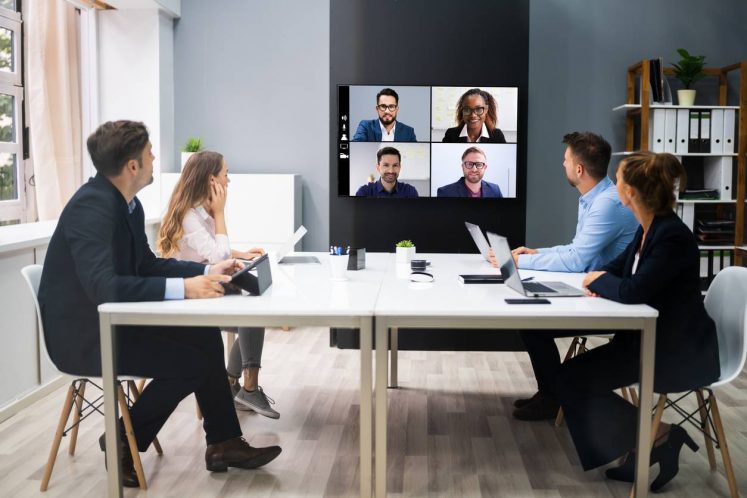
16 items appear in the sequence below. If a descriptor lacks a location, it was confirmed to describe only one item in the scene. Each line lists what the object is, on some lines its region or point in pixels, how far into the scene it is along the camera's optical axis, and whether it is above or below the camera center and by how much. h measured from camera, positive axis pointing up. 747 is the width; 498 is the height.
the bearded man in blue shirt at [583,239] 3.65 -0.27
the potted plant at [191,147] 6.31 +0.25
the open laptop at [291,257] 3.78 -0.40
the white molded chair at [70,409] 2.88 -0.87
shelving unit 6.15 +0.36
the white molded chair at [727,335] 2.84 -0.57
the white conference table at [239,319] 2.63 -0.46
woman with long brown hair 3.70 -0.20
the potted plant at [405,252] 3.79 -0.34
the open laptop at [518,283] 2.94 -0.40
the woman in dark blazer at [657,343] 2.75 -0.58
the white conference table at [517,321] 2.64 -0.46
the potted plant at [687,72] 6.21 +0.84
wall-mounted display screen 5.58 +0.26
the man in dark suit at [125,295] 2.73 -0.40
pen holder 3.35 -0.37
